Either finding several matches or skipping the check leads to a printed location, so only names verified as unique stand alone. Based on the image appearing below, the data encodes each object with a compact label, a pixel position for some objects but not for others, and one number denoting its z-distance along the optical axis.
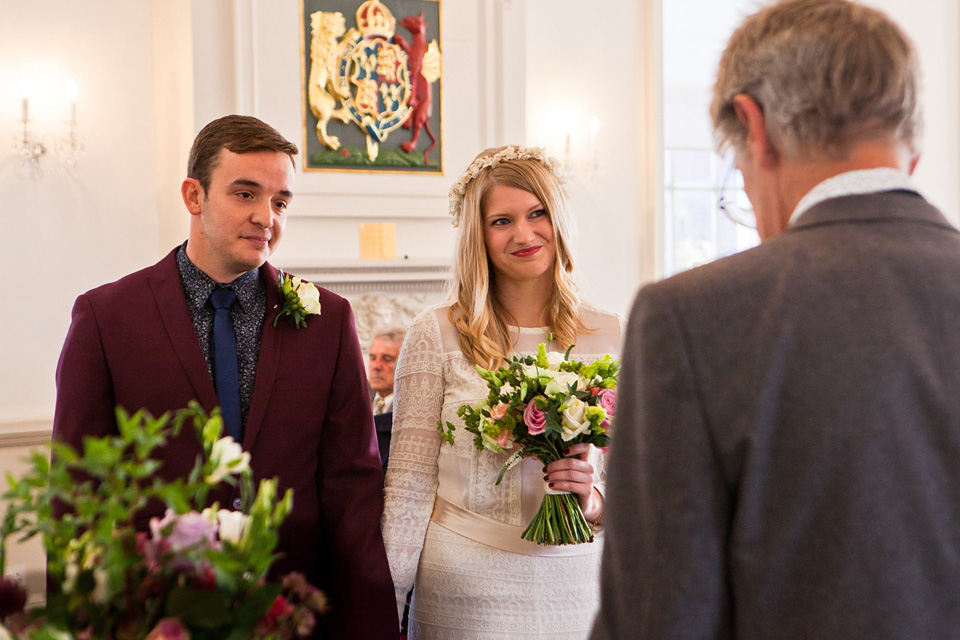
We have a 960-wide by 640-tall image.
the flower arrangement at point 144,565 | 0.94
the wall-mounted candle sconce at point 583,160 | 6.79
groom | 2.13
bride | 2.38
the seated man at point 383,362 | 4.79
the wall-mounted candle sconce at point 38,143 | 5.01
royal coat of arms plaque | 5.73
